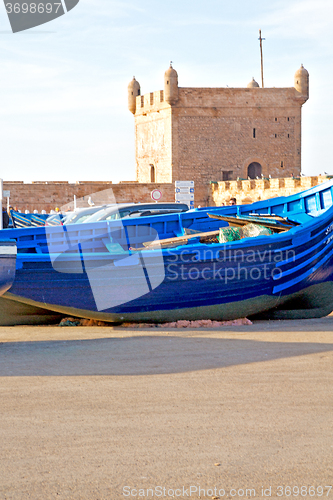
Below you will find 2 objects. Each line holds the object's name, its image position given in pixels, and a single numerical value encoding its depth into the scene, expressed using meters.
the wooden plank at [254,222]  16.41
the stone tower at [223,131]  74.56
